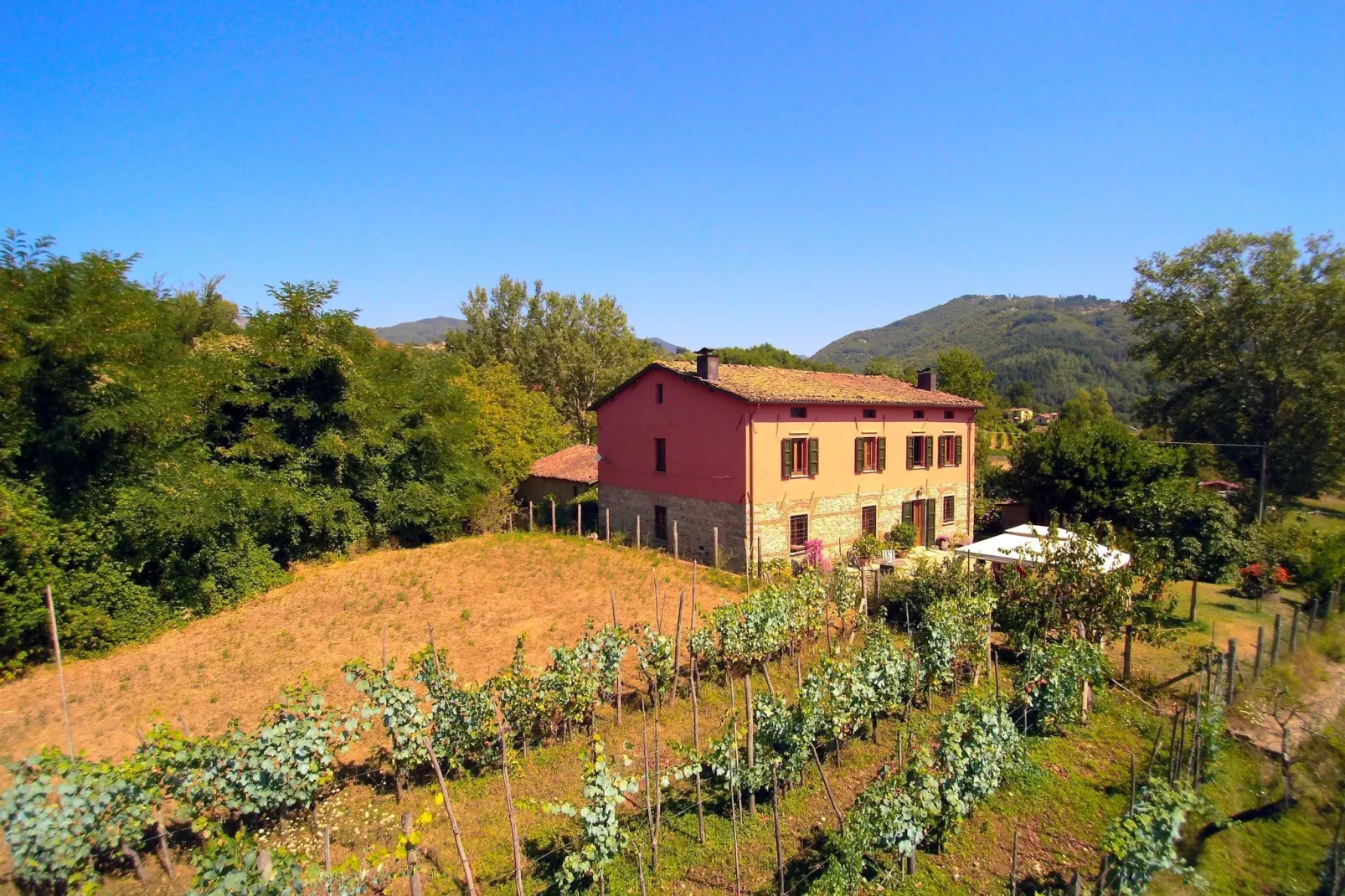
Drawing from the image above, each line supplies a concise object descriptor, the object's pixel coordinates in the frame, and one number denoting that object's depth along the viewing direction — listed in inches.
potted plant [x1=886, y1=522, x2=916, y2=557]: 815.1
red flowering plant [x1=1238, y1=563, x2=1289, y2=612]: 617.3
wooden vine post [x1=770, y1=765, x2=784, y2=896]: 201.3
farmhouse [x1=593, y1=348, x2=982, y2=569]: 721.0
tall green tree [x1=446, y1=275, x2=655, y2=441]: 1546.5
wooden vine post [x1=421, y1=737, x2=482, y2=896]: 183.8
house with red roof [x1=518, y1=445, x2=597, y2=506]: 1004.6
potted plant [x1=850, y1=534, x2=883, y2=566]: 753.0
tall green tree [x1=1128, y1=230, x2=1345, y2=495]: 941.8
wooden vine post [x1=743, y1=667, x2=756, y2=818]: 243.7
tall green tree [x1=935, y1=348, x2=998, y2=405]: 1894.7
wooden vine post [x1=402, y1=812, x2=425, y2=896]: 176.7
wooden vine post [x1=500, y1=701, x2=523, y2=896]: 185.5
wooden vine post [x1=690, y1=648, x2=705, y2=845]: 247.9
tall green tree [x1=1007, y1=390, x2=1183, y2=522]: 816.3
